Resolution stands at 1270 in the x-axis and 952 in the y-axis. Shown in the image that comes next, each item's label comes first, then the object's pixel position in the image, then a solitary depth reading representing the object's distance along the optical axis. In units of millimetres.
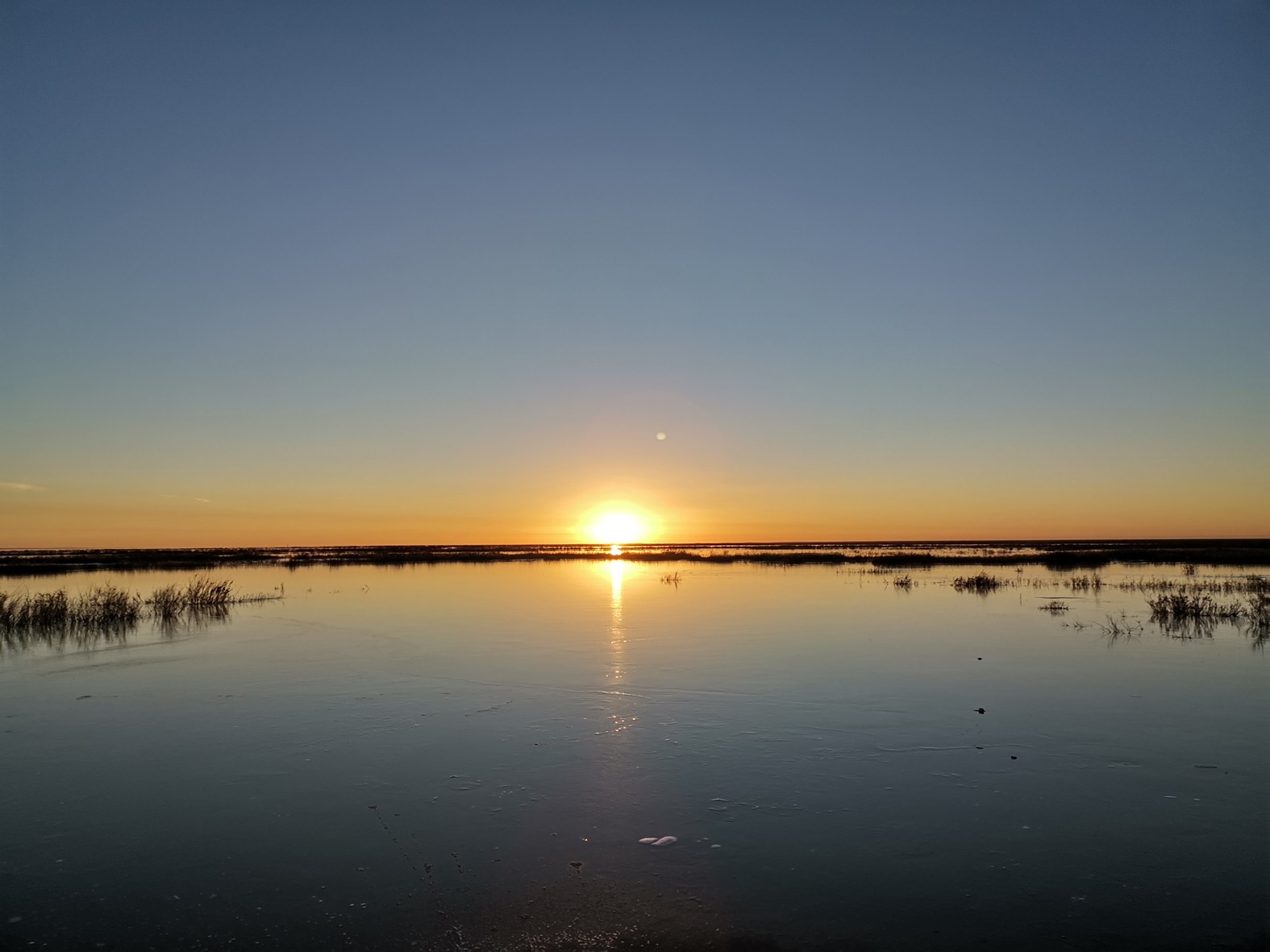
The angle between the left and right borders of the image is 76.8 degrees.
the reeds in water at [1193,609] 25828
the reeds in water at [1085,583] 37969
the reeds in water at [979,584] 38434
